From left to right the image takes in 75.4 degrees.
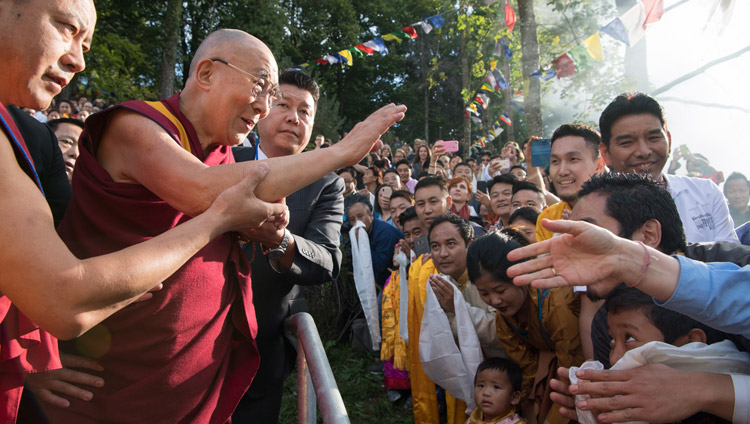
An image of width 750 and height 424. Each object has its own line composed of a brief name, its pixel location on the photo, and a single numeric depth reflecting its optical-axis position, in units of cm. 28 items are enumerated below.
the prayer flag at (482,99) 1437
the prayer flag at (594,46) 767
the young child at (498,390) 276
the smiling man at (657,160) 287
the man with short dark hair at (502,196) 500
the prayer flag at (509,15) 1118
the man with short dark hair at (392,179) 688
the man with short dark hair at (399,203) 554
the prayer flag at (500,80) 1379
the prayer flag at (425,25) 1134
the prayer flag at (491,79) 1352
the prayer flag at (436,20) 1148
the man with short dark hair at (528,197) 416
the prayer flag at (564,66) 857
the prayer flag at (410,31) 1098
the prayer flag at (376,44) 1067
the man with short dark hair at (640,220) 197
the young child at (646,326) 171
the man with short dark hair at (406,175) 805
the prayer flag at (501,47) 1247
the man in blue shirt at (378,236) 515
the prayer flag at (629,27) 714
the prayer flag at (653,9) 690
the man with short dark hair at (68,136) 339
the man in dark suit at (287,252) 212
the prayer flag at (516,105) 1618
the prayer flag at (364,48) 1074
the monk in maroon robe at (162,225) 129
